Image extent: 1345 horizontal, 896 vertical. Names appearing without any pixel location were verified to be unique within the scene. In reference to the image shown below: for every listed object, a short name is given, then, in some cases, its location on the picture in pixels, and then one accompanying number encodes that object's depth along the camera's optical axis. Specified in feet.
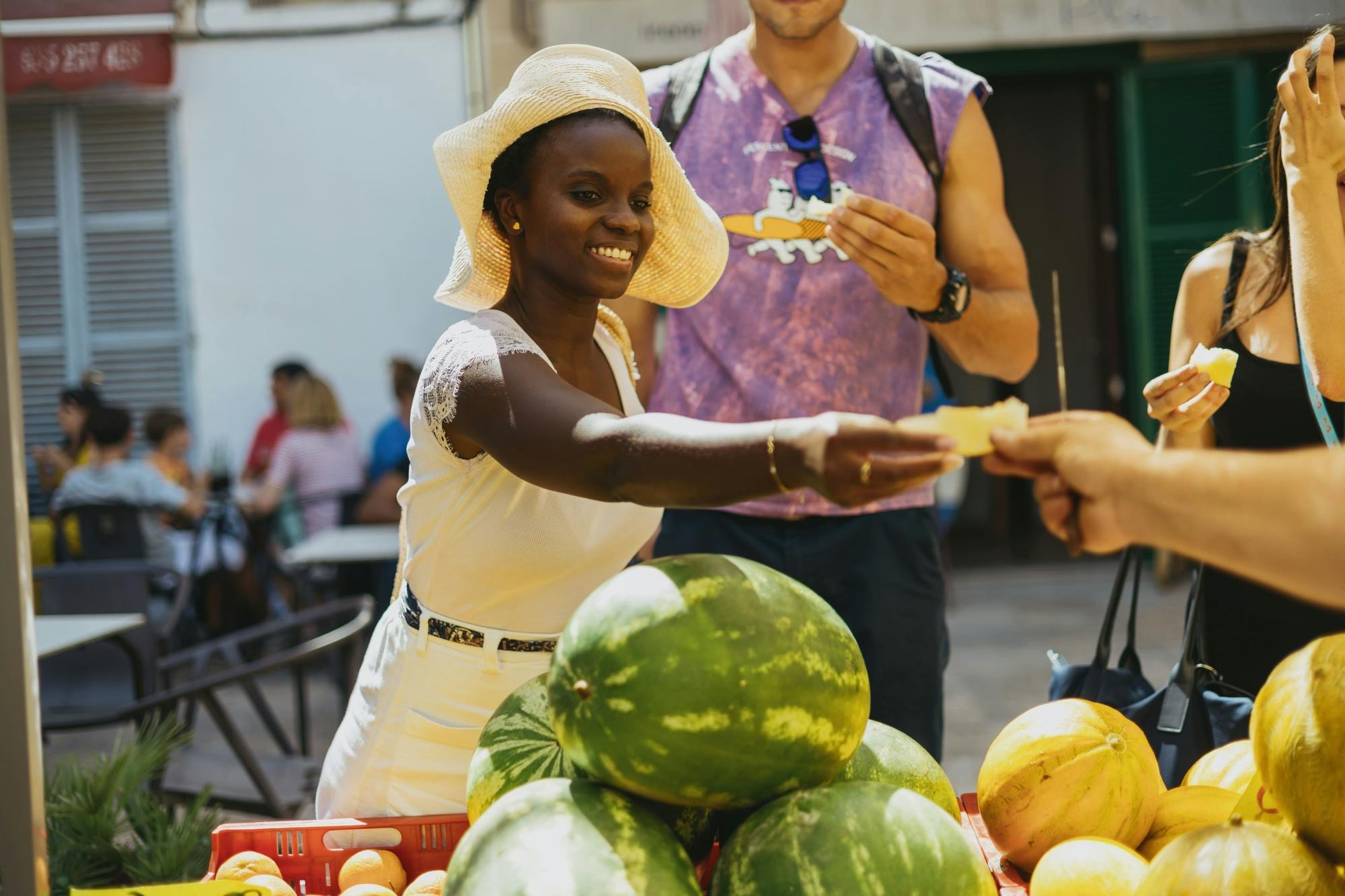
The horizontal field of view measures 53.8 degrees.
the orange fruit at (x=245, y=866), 5.13
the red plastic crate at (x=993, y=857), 4.96
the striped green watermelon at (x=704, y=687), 4.01
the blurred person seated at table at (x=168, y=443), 27.43
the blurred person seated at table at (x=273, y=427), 28.58
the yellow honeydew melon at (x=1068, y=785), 4.91
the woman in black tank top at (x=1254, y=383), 7.55
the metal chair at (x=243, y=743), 11.82
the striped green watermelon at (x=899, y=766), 4.75
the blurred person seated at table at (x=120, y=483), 22.98
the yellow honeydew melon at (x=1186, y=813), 5.01
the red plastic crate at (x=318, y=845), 5.41
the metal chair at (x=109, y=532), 22.16
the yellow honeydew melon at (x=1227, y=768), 5.30
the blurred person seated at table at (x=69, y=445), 27.30
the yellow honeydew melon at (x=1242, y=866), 3.81
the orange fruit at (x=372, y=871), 5.16
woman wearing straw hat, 5.68
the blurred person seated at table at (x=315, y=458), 27.35
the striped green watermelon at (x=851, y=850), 3.88
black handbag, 6.40
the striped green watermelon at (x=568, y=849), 3.80
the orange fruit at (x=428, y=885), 4.91
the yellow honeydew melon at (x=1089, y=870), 4.38
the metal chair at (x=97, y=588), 16.35
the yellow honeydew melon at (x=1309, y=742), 3.99
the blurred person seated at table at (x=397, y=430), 27.20
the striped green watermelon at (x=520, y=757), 4.61
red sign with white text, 29.27
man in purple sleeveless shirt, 7.87
